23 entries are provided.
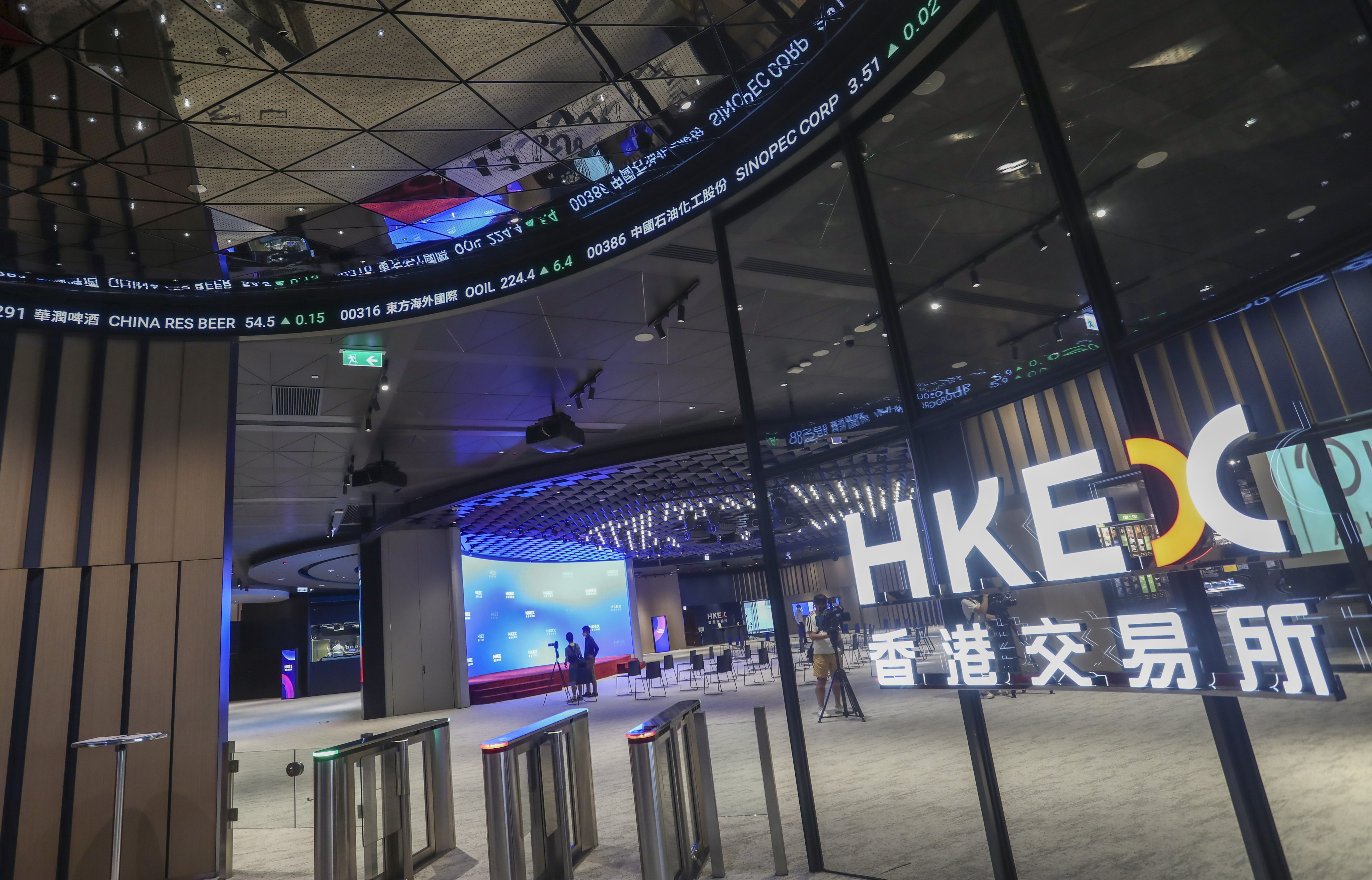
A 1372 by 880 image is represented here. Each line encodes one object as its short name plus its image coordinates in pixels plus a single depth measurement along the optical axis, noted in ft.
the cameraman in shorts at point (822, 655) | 26.48
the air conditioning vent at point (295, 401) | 26.43
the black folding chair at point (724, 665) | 45.11
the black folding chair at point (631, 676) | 45.68
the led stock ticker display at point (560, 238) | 12.78
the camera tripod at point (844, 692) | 27.89
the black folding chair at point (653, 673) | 46.21
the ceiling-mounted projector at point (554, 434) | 30.01
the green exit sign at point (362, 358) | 22.95
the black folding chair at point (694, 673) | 50.44
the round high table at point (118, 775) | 13.20
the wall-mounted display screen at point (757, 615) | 128.57
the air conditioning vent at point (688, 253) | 19.03
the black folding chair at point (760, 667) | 50.40
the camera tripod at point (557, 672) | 58.75
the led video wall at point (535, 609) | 61.93
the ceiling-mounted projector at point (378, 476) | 33.99
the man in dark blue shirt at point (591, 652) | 50.29
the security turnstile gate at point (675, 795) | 11.21
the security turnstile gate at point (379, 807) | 13.55
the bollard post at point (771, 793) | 12.23
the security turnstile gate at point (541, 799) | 11.75
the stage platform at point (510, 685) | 54.70
